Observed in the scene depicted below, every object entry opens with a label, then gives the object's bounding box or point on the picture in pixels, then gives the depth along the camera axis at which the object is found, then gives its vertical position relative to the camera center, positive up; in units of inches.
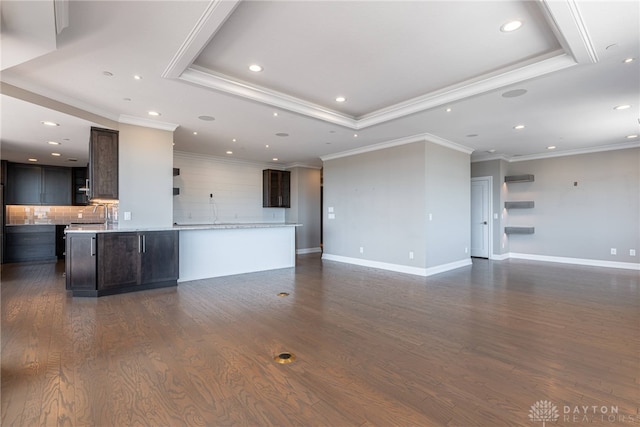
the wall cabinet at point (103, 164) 180.5 +31.4
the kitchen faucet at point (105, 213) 316.2 +3.8
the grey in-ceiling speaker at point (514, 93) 145.7 +59.6
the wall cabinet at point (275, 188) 353.1 +32.2
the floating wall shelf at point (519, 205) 309.3 +10.4
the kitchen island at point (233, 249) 208.5 -25.0
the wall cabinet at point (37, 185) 297.1 +32.4
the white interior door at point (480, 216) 321.3 -0.9
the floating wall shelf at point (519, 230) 309.3 -15.3
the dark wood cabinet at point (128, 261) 169.5 -26.2
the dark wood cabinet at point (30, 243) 287.6 -25.1
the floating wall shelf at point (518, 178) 307.3 +37.7
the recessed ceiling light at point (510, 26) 101.7 +63.9
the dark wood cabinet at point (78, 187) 325.7 +31.8
